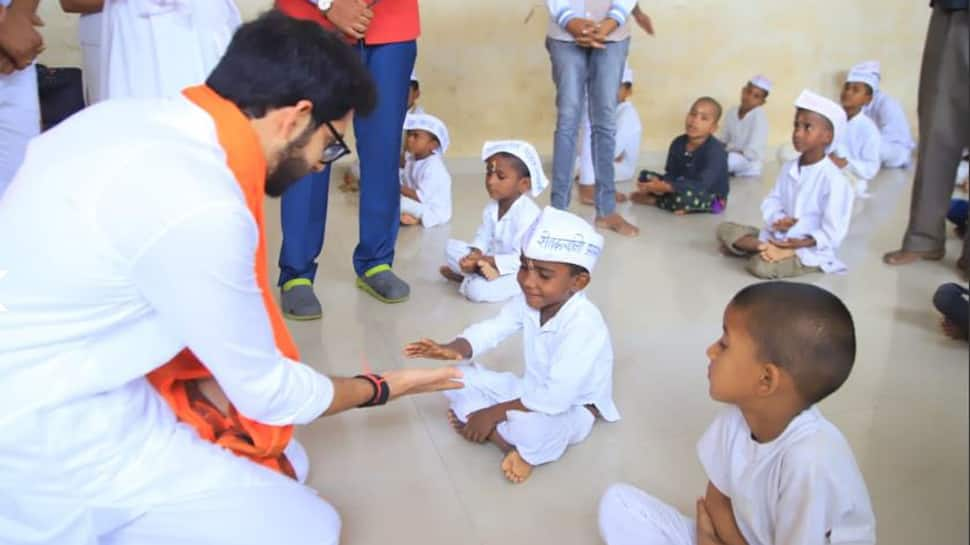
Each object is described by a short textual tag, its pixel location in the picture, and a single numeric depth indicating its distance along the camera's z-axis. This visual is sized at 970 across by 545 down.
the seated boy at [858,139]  5.30
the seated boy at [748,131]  5.47
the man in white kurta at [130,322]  1.36
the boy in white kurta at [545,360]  2.18
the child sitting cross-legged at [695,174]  4.60
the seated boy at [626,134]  5.23
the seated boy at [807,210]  3.57
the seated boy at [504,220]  3.29
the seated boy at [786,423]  1.50
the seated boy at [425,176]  4.30
